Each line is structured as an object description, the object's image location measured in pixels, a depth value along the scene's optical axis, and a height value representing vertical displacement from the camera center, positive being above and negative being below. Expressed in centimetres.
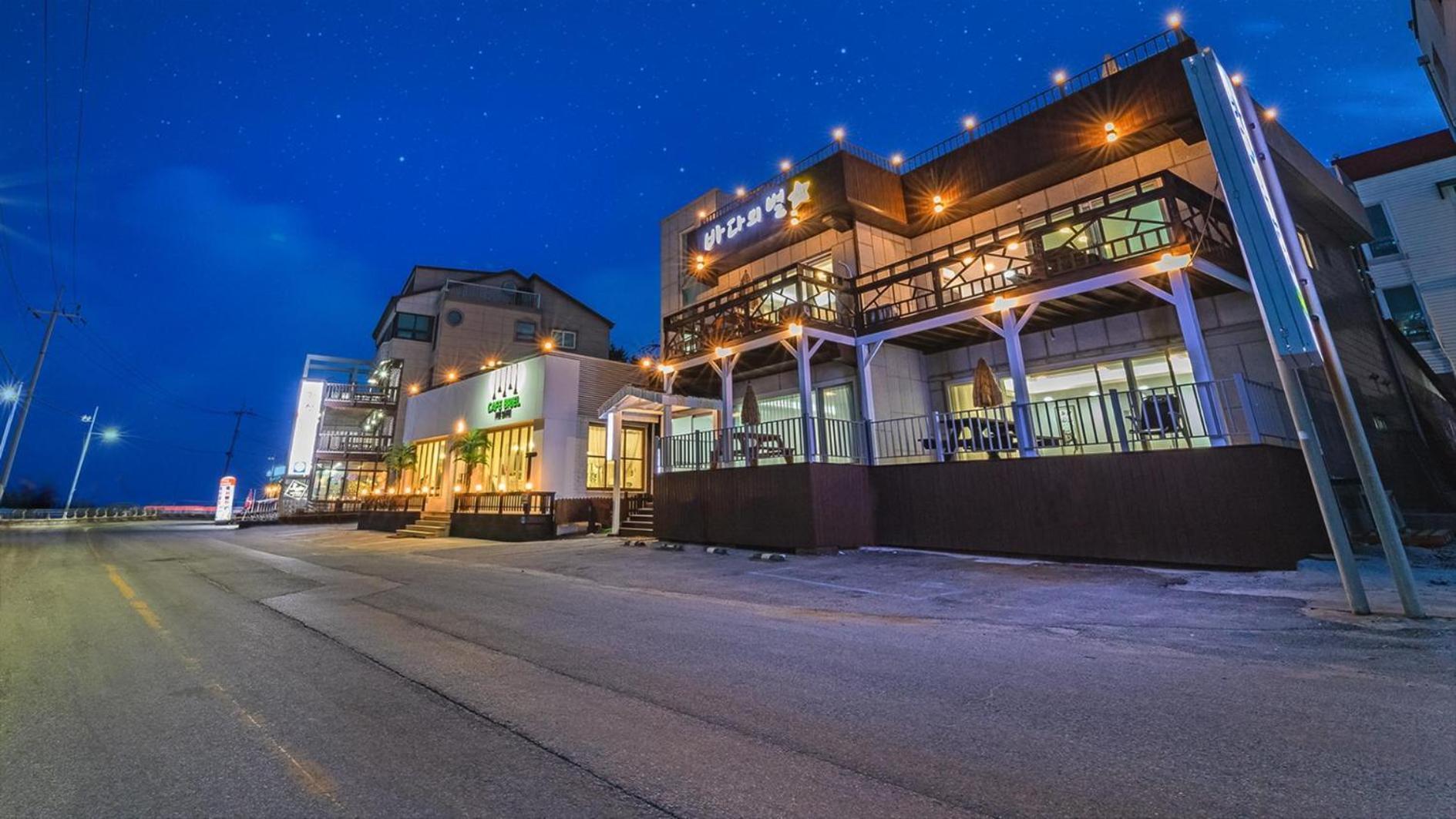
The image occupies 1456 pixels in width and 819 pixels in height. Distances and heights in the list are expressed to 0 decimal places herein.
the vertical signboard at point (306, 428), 3234 +585
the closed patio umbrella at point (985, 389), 1156 +221
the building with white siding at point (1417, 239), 2023 +875
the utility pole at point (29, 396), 2508 +672
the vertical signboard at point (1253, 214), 586 +296
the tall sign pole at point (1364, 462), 517 +14
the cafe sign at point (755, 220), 1683 +926
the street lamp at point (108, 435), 4506 +874
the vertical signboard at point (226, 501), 3588 +194
